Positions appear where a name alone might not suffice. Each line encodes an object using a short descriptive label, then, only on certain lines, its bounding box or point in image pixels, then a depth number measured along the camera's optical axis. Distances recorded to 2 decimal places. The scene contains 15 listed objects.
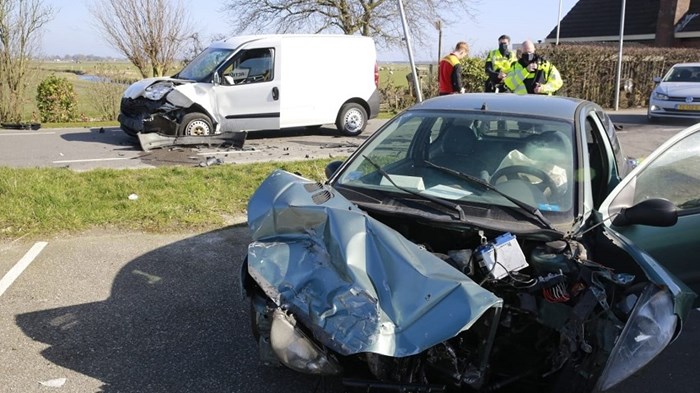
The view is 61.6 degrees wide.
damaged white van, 10.84
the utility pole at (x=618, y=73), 19.39
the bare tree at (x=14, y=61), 15.12
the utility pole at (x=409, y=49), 9.19
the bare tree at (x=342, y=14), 23.37
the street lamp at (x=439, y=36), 20.82
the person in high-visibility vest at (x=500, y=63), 9.89
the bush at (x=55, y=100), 16.33
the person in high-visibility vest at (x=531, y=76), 9.29
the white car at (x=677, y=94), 15.45
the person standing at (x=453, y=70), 10.31
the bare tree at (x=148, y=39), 19.16
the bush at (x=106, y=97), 17.41
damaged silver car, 2.46
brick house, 27.89
